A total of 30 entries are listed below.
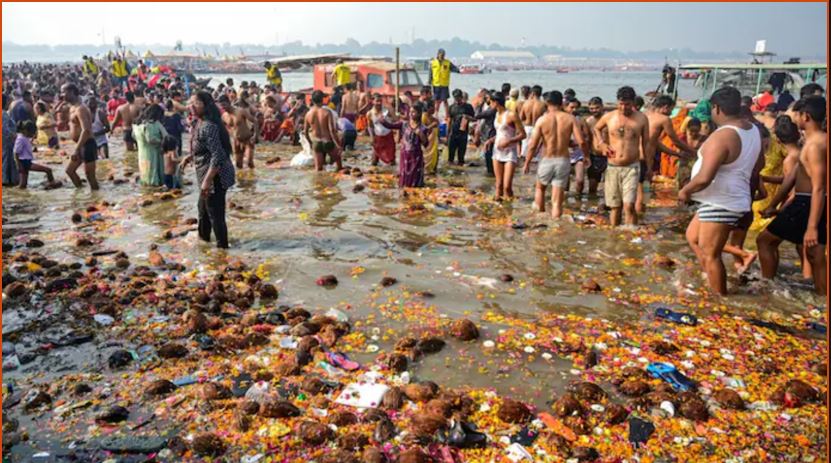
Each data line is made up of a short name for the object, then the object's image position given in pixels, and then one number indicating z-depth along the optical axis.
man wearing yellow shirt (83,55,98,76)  31.81
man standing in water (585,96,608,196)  9.52
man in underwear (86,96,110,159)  12.33
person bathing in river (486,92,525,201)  9.40
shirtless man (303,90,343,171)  11.44
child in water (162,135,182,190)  10.28
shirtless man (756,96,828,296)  4.97
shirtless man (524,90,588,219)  8.05
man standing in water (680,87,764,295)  5.18
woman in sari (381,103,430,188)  10.26
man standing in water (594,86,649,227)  7.36
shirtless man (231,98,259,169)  11.68
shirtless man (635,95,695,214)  7.98
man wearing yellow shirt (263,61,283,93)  22.84
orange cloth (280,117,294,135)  16.48
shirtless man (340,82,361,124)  15.95
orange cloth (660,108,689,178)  11.61
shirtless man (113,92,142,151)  12.81
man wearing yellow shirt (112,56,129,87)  26.06
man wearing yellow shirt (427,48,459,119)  18.03
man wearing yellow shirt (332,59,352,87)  20.34
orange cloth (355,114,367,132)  18.09
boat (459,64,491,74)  73.75
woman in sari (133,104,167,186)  10.16
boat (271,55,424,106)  21.06
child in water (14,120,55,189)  10.27
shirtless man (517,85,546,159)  11.36
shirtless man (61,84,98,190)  9.81
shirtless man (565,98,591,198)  9.95
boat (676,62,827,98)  15.41
